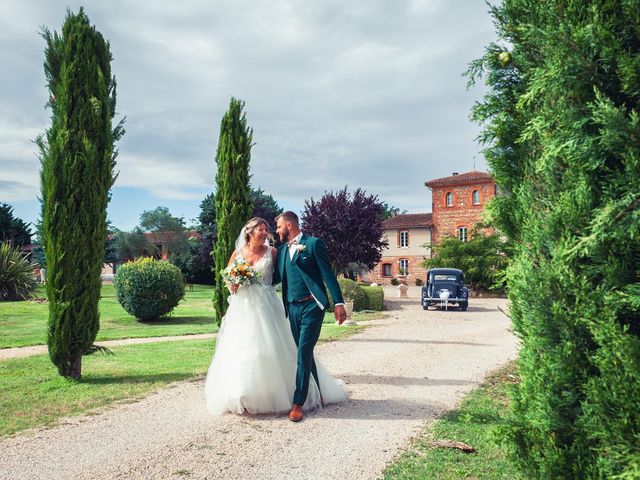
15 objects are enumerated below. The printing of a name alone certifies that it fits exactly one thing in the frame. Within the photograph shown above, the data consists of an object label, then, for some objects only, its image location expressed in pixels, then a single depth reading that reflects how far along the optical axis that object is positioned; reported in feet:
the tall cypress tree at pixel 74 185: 25.71
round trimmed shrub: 59.72
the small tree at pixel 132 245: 188.44
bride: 19.67
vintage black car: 78.89
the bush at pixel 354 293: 75.31
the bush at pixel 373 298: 77.92
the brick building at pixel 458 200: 152.24
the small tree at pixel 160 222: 197.29
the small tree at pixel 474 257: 114.83
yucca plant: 78.07
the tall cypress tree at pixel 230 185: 37.42
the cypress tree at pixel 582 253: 8.50
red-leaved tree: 93.97
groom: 19.40
